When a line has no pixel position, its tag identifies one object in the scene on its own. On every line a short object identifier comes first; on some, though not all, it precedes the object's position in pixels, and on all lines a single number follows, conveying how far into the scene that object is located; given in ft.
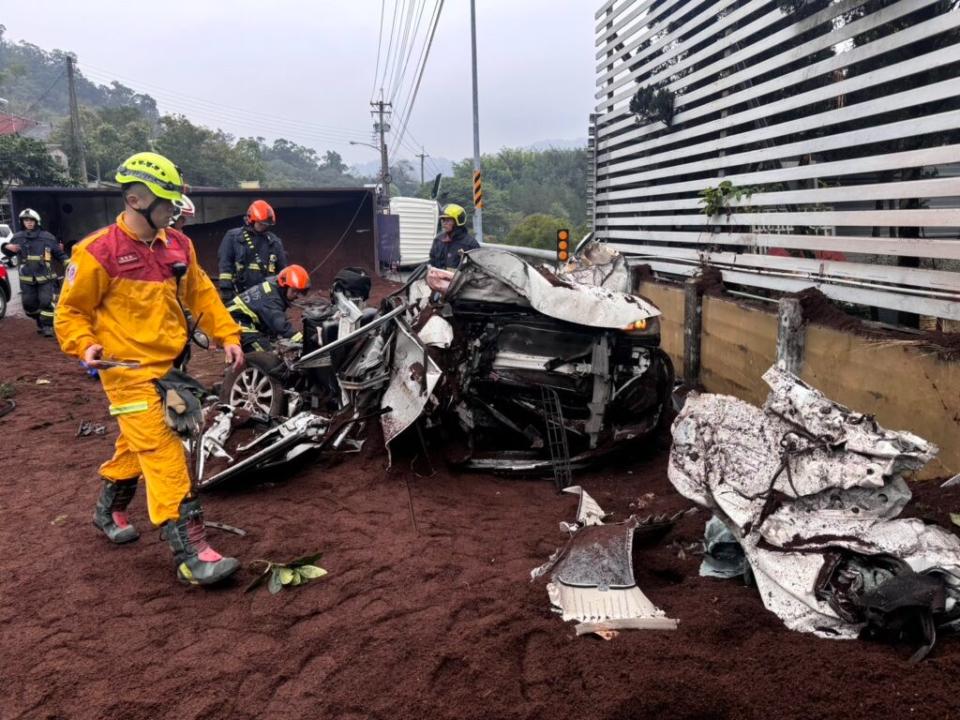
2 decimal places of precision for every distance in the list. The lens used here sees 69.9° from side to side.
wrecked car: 14.85
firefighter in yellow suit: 10.64
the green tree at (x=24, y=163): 99.14
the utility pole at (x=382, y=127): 143.23
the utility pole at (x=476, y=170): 53.57
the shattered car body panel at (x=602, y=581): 8.57
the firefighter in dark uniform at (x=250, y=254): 24.38
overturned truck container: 48.03
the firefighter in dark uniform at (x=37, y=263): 35.01
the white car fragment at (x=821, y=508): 7.63
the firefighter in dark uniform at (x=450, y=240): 29.60
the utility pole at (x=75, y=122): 112.06
